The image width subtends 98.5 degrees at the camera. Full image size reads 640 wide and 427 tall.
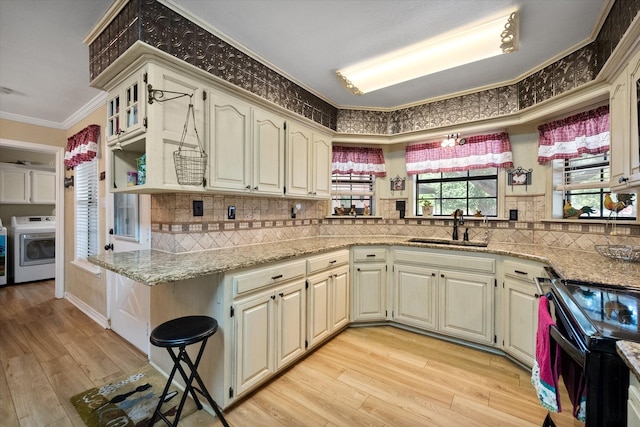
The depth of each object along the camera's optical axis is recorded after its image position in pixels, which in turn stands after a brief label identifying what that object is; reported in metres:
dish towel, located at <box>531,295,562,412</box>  1.15
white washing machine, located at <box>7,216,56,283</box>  4.71
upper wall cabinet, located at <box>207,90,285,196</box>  2.03
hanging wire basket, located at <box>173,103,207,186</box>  1.82
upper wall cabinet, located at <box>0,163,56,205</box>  4.73
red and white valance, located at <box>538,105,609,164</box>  2.20
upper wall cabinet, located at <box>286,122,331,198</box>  2.70
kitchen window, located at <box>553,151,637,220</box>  2.12
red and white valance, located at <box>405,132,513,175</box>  2.89
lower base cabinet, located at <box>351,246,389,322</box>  2.92
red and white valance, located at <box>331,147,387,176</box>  3.49
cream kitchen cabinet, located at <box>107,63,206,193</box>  1.69
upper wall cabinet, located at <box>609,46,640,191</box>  1.51
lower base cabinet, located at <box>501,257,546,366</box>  2.10
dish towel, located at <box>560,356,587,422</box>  1.03
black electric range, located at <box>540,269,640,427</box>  0.88
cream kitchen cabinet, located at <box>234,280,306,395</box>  1.77
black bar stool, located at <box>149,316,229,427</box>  1.40
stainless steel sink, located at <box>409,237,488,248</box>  2.85
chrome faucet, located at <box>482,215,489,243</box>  2.98
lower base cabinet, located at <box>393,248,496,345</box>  2.46
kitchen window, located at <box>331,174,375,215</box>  3.60
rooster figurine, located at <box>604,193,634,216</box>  2.05
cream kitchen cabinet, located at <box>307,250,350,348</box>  2.36
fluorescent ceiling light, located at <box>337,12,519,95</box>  1.92
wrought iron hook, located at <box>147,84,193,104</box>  1.66
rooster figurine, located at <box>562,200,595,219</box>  2.41
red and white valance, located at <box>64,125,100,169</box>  2.98
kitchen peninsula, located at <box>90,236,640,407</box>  1.70
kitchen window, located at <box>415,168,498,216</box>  3.10
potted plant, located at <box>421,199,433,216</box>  3.36
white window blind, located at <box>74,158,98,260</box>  3.23
